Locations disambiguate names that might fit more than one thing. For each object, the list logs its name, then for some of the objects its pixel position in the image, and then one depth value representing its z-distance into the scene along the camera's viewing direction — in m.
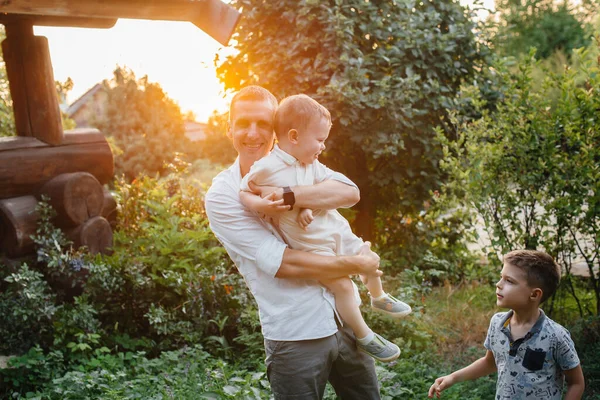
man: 2.22
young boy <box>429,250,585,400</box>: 2.43
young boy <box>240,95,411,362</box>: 2.27
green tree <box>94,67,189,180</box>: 18.30
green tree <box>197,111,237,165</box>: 20.48
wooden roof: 5.29
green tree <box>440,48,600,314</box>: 4.41
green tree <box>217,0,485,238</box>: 6.34
